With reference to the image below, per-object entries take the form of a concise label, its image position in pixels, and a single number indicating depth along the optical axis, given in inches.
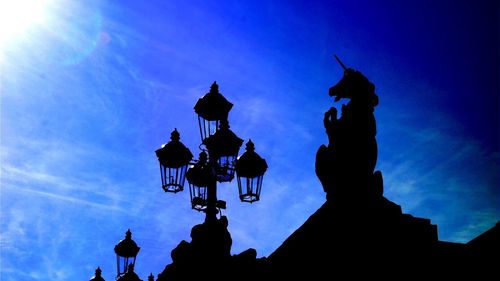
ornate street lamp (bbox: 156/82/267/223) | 325.1
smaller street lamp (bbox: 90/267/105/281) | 449.8
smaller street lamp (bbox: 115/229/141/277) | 408.8
